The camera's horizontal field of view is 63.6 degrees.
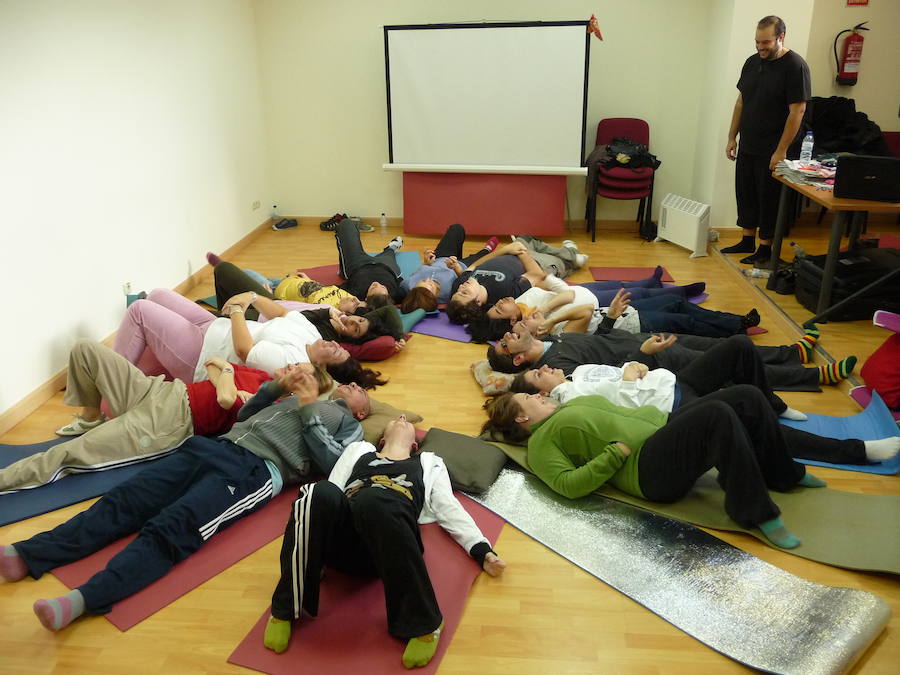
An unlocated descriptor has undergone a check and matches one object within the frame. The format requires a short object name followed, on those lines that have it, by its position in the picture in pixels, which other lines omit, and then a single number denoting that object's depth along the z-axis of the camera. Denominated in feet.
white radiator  18.62
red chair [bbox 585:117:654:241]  19.34
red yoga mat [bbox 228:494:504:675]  6.64
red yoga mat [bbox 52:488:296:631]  7.36
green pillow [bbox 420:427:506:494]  9.15
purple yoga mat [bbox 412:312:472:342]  14.16
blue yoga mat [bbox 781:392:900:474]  9.99
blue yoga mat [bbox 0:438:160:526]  8.75
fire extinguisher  18.81
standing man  15.38
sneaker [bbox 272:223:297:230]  21.76
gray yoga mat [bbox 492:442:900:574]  7.78
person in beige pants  9.14
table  12.64
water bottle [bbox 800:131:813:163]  16.31
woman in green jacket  7.75
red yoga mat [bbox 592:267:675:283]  17.19
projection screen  19.34
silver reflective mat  6.67
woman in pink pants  10.87
